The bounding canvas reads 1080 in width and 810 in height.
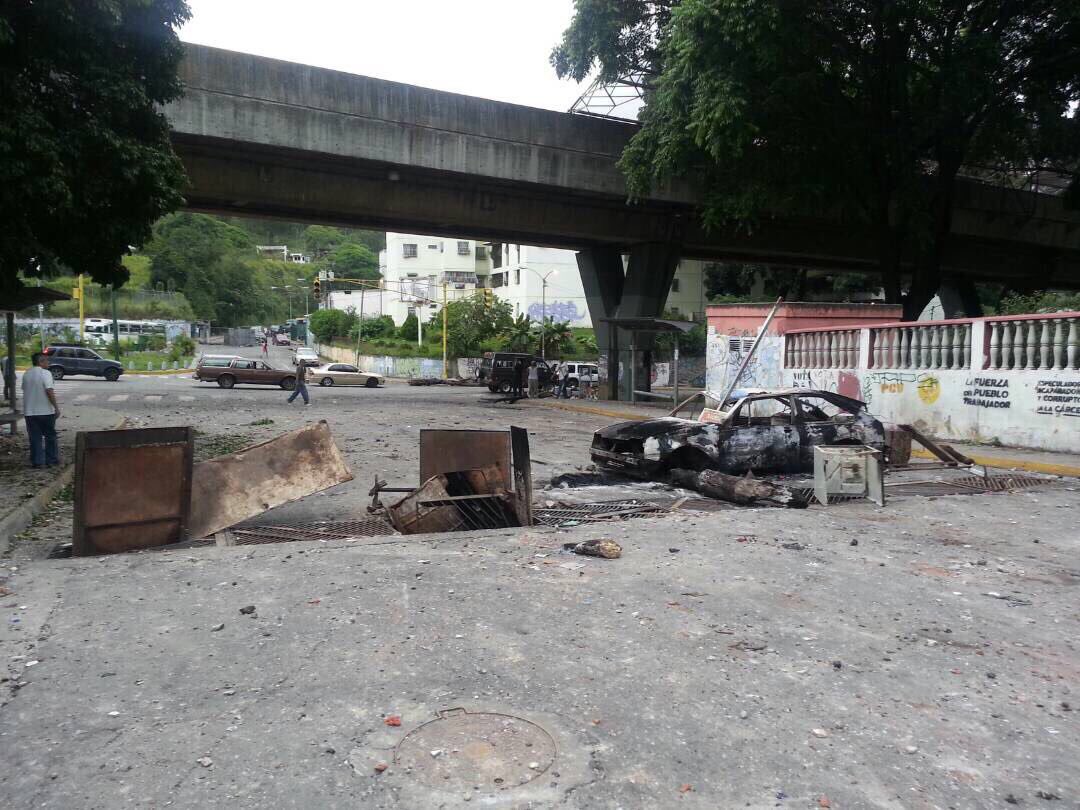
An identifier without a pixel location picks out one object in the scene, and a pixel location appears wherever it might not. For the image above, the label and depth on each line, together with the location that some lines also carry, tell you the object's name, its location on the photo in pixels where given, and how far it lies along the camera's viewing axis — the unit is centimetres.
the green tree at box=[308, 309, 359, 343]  8088
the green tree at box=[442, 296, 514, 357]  5691
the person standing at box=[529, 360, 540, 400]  3228
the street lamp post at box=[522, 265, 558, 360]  5000
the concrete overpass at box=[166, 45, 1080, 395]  2033
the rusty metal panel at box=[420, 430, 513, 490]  829
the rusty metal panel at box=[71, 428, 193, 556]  681
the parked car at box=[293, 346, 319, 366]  5274
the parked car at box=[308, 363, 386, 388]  4247
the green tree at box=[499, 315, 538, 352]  5134
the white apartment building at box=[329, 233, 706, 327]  6506
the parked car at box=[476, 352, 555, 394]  3266
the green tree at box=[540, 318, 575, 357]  5062
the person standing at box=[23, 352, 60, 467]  1076
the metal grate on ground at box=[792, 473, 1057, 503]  1010
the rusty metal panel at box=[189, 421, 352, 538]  753
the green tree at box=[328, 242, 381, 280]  12456
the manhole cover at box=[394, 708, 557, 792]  317
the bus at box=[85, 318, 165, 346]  6411
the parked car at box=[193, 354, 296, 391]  3644
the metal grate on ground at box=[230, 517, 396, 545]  750
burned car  1019
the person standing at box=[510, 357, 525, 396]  3216
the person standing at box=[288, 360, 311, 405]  2511
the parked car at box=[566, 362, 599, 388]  3911
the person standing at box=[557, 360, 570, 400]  3456
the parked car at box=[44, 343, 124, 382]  3875
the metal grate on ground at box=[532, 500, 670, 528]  832
